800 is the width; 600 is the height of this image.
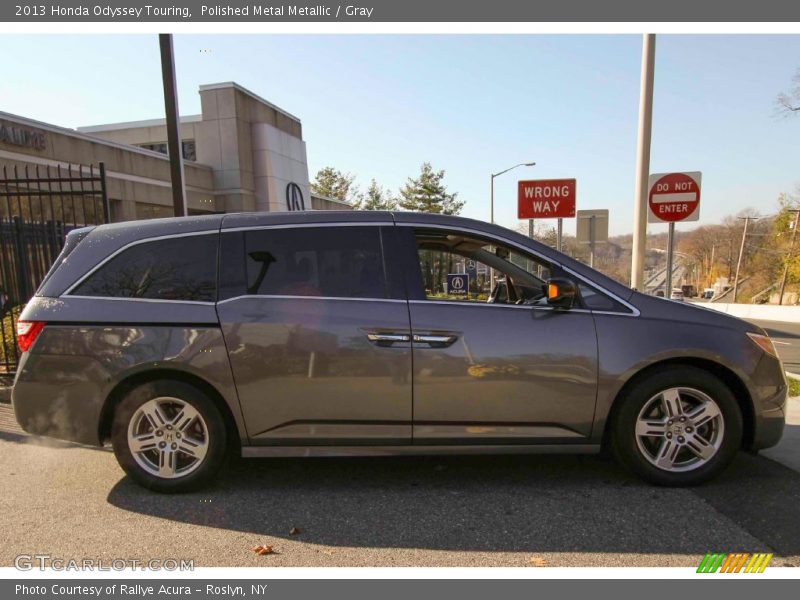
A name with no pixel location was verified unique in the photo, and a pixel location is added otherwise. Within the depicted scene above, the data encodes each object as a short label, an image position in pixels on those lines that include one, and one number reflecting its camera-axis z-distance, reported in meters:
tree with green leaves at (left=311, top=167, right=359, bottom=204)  40.44
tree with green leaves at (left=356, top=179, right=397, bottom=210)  37.88
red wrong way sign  8.92
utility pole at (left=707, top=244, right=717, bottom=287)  94.75
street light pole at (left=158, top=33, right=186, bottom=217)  6.57
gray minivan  3.28
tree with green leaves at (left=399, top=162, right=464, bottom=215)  35.25
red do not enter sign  6.53
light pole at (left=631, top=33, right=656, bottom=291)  6.54
